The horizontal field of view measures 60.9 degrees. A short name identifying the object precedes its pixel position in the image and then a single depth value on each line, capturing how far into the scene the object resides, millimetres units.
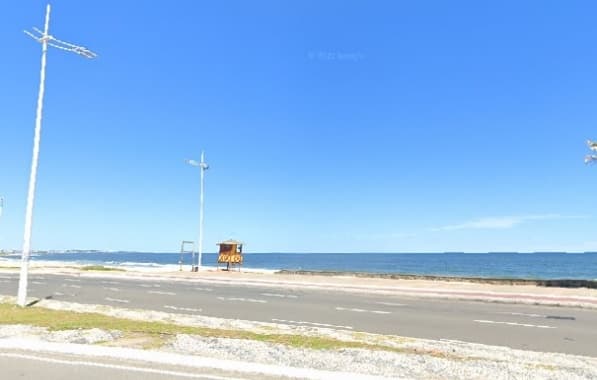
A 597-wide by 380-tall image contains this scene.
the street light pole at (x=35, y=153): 15248
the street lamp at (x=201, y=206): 40412
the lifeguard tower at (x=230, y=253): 41375
